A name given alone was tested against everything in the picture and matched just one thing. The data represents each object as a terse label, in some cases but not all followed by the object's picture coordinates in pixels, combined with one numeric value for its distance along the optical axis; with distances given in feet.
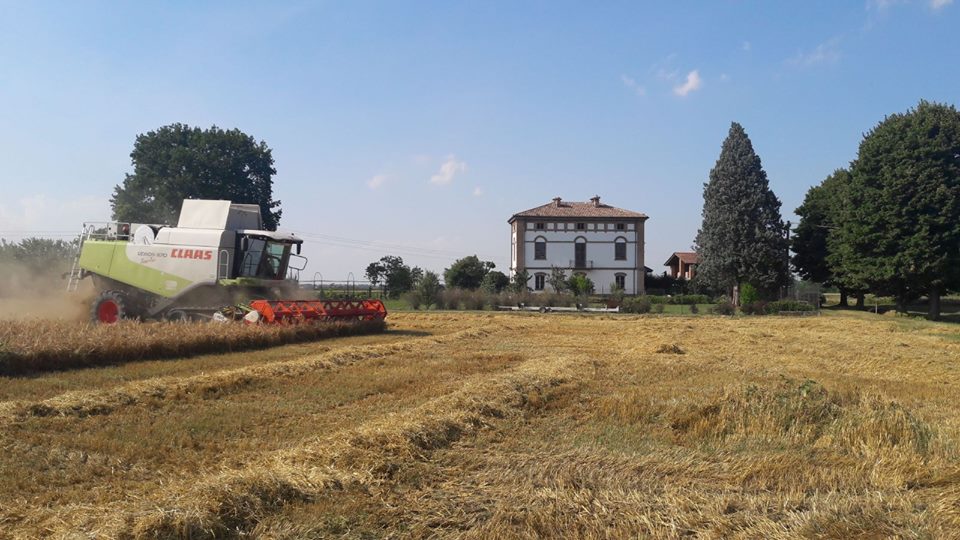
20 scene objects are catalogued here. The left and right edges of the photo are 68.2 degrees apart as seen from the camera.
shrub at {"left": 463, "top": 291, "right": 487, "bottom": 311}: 149.48
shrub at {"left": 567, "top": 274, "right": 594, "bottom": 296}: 178.46
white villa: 224.92
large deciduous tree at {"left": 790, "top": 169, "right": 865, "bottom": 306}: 189.16
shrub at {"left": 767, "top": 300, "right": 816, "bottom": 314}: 148.56
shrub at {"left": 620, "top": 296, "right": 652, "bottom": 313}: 147.33
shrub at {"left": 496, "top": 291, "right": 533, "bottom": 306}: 153.41
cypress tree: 177.27
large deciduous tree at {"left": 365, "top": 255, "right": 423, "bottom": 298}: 170.91
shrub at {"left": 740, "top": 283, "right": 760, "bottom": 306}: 161.84
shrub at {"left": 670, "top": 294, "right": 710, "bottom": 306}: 182.80
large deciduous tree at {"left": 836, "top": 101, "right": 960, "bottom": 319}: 138.41
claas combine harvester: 70.95
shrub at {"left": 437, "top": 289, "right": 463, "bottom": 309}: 148.56
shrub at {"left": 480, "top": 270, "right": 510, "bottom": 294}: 171.73
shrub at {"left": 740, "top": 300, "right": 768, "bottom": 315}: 149.38
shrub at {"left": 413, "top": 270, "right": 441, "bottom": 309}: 147.95
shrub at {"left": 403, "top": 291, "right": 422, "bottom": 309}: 146.44
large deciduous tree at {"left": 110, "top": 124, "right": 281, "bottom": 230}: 174.50
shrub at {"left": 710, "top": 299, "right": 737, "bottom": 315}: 146.92
